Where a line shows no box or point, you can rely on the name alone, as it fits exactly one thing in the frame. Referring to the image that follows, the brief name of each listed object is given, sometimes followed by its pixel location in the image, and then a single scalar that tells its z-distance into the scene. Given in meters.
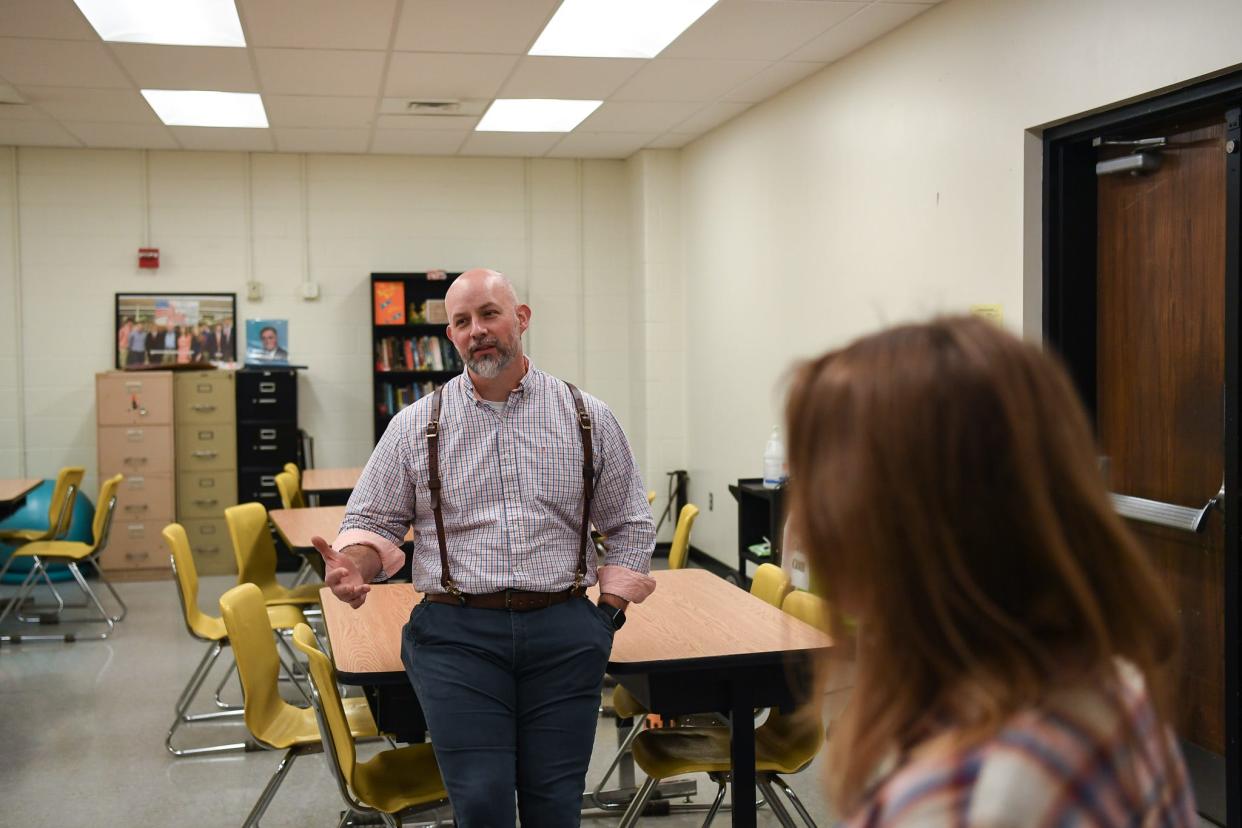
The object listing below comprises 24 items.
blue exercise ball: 8.12
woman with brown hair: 0.75
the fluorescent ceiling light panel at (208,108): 7.00
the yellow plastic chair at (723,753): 3.04
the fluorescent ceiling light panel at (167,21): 5.30
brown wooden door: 3.79
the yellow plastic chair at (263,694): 3.09
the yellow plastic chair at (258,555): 5.13
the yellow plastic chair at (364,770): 2.71
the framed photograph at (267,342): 8.91
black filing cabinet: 8.45
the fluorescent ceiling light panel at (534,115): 7.33
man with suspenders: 2.52
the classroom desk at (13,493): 6.43
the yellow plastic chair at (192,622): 4.52
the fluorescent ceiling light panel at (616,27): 5.37
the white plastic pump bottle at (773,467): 6.33
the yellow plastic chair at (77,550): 6.62
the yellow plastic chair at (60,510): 6.89
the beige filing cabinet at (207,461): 8.35
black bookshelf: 8.83
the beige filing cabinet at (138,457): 8.21
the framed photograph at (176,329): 8.72
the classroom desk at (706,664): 2.80
